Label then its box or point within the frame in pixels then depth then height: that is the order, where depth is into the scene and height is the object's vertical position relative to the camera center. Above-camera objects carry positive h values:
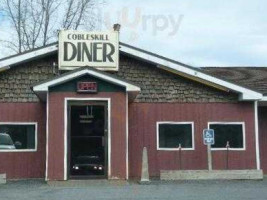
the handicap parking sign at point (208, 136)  17.19 +0.19
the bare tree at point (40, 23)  38.81 +9.28
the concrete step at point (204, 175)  16.59 -1.07
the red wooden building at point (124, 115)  16.67 +0.96
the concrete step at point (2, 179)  15.95 -1.12
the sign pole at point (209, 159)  17.38 -0.59
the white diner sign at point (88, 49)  17.83 +3.25
